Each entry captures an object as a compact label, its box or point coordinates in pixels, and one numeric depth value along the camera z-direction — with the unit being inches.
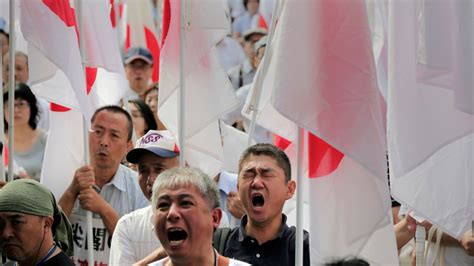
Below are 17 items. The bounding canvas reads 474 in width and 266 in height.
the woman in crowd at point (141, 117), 840.9
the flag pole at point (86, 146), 612.4
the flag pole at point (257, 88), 628.7
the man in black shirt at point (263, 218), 567.2
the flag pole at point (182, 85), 623.5
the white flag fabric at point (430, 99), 525.7
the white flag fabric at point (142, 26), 1042.1
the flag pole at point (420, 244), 609.3
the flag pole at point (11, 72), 651.5
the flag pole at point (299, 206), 538.3
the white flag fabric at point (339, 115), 537.0
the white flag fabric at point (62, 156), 692.7
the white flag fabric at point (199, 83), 667.4
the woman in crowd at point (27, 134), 818.2
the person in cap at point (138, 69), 1011.3
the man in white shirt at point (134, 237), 573.3
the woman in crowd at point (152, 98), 915.4
